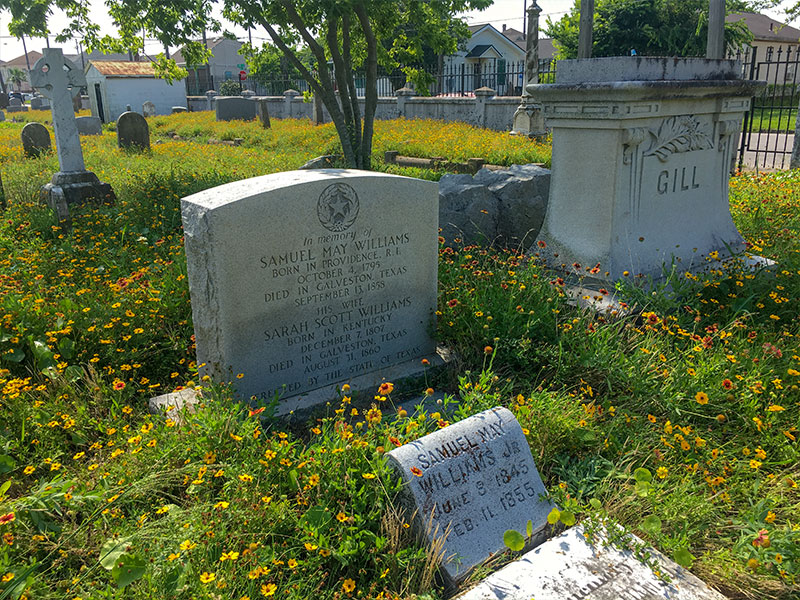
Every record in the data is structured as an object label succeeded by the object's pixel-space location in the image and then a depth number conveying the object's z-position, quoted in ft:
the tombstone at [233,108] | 84.48
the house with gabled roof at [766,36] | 142.82
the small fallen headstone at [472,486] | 8.48
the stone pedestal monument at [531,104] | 54.08
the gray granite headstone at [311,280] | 11.14
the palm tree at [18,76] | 254.43
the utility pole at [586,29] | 18.74
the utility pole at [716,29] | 21.34
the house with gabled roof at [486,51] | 170.60
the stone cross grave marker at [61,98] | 28.89
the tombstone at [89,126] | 73.82
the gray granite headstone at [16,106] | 137.86
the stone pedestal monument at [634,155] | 15.83
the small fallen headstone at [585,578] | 7.80
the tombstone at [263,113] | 70.74
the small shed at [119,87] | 114.01
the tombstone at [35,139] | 49.42
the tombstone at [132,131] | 49.80
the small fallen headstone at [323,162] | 39.06
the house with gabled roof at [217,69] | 153.87
